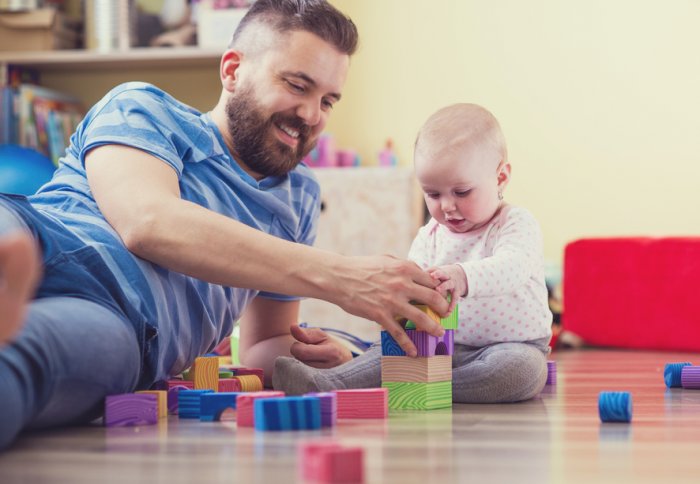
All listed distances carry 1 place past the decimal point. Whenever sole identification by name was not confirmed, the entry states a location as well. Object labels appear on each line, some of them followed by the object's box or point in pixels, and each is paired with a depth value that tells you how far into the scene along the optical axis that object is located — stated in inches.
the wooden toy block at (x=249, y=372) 67.5
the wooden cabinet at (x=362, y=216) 127.6
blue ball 112.4
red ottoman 123.3
